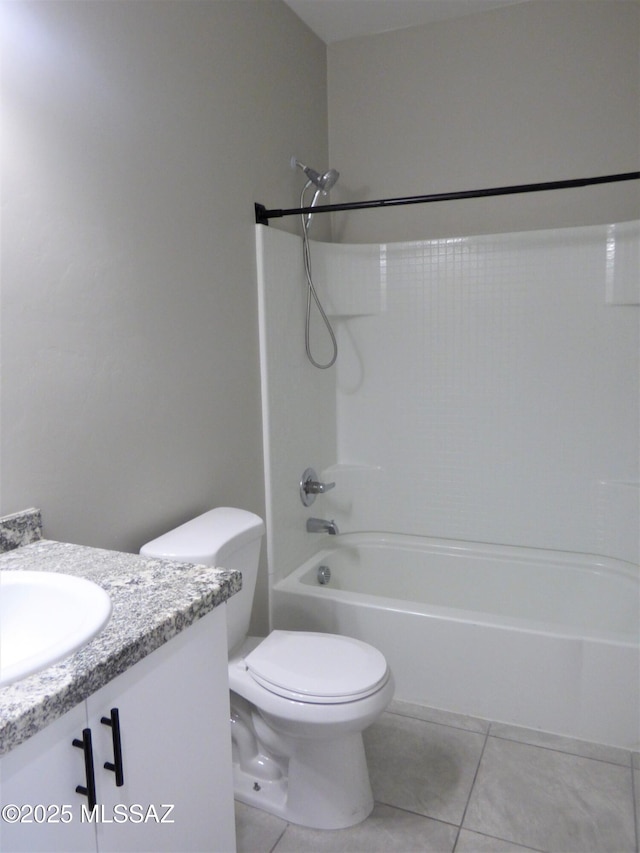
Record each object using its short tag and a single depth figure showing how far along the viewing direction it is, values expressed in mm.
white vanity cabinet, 860
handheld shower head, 2535
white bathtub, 2105
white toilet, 1675
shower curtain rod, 2033
